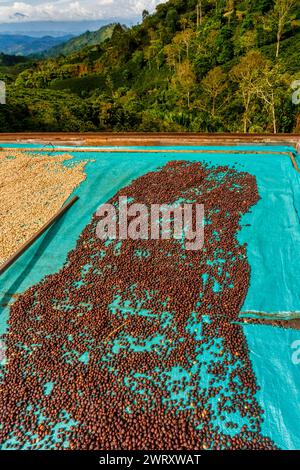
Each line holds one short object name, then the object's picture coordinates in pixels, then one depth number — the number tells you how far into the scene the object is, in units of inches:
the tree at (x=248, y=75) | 630.6
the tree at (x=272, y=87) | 574.7
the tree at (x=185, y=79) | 928.9
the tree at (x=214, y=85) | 830.5
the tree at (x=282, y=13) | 934.2
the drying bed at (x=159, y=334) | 102.7
